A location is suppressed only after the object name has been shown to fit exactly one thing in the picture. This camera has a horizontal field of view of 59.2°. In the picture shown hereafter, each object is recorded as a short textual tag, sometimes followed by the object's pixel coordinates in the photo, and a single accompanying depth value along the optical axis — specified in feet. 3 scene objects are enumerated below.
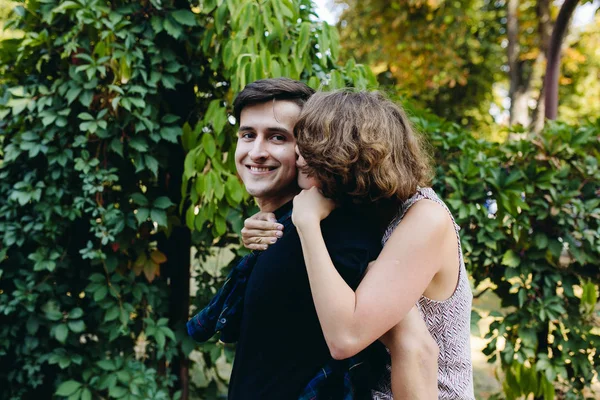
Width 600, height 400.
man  4.33
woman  3.96
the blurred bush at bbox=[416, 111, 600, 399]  9.50
